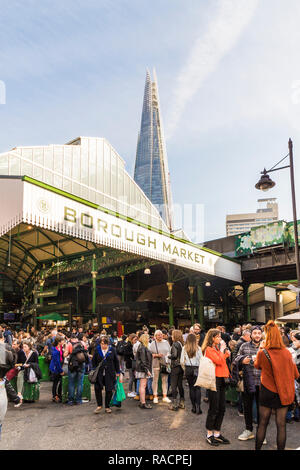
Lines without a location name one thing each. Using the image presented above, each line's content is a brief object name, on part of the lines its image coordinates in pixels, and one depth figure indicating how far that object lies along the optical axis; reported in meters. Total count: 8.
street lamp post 13.90
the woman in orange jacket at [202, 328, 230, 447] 5.84
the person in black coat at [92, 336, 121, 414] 8.14
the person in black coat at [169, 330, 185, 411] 8.49
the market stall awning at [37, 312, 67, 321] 22.41
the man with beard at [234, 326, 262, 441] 6.09
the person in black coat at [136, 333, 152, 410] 8.59
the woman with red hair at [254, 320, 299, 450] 4.82
